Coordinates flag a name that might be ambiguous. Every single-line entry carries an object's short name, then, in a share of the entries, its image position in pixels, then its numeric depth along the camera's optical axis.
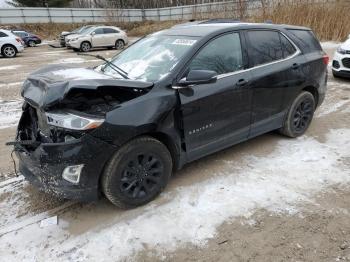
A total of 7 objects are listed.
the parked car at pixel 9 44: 17.25
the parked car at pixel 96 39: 20.45
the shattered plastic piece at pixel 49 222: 3.11
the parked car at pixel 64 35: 21.87
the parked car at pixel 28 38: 26.88
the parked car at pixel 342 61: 8.38
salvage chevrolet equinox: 2.86
